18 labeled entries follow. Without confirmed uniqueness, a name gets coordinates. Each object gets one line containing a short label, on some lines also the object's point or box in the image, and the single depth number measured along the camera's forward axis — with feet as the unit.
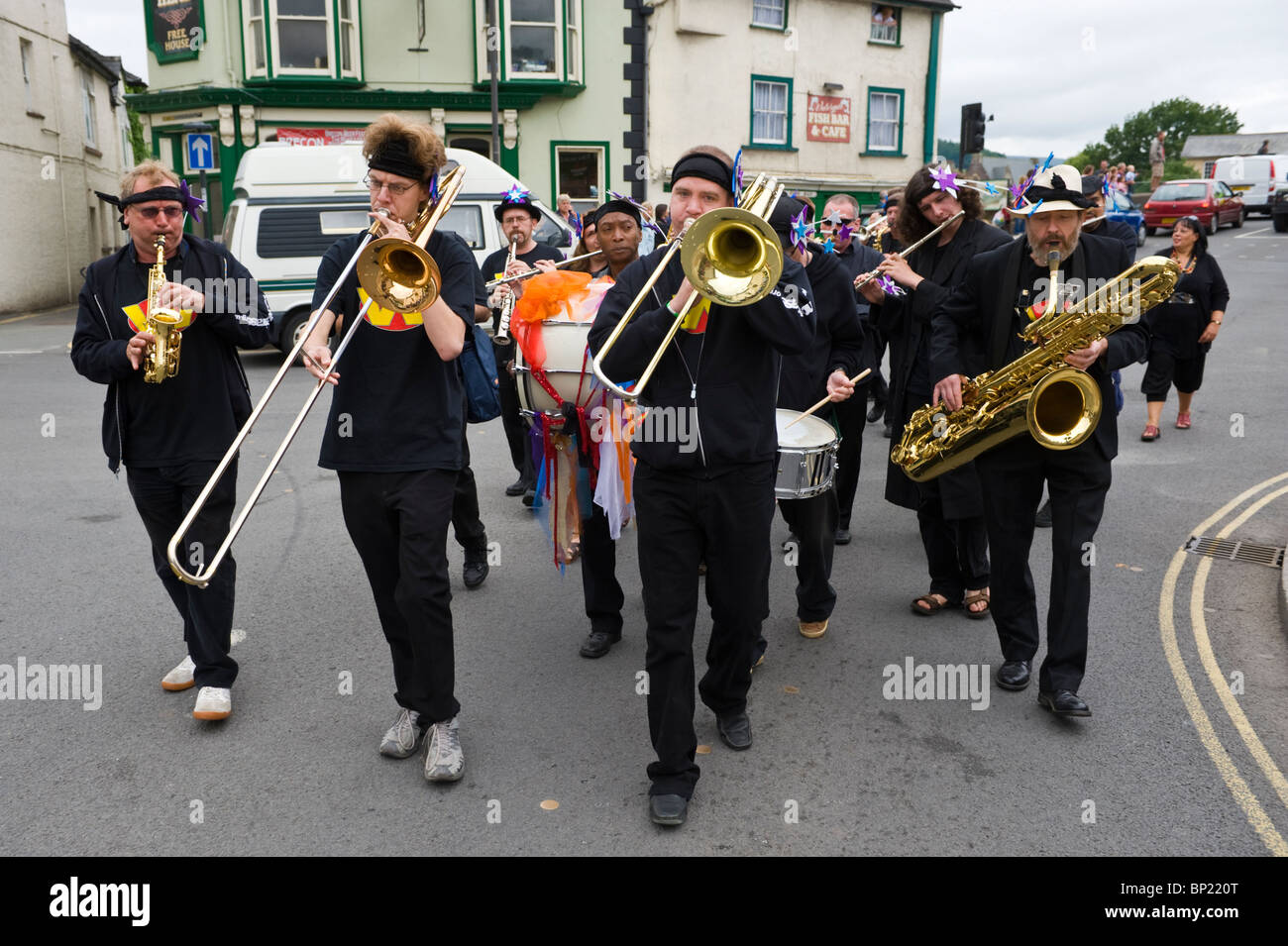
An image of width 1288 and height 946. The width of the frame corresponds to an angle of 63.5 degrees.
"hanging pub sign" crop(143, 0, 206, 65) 68.49
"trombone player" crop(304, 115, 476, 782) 11.68
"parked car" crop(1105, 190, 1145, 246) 59.98
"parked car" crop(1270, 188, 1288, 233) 108.47
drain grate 20.39
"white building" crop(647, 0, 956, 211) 77.10
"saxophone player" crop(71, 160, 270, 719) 13.35
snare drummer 15.94
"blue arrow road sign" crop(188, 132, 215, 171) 49.34
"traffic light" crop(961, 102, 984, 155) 58.85
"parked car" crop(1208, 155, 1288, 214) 120.88
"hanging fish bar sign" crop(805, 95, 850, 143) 84.02
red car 100.22
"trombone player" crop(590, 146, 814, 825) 11.09
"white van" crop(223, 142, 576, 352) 43.01
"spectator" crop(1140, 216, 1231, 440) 29.25
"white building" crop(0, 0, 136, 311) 70.64
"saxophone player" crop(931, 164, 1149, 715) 13.43
